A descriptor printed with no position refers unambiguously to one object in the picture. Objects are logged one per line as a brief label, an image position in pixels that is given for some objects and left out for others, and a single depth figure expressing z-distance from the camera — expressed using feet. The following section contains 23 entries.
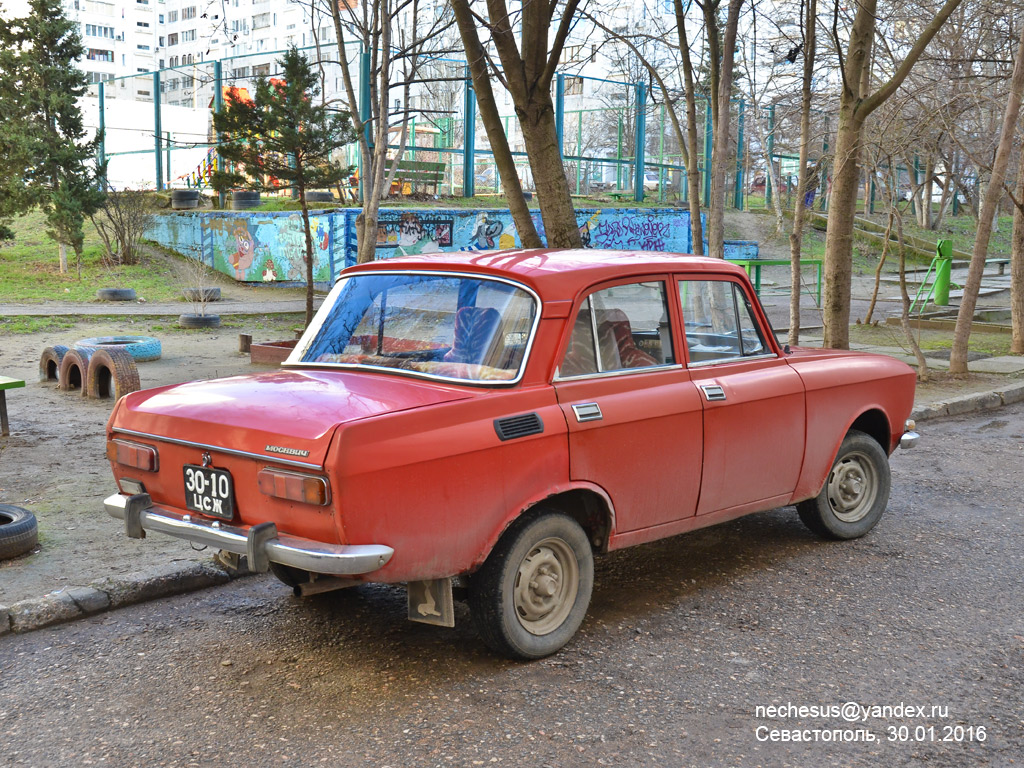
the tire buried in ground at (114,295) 70.13
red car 11.89
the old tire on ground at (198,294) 70.23
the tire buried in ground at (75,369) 34.22
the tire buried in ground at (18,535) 17.11
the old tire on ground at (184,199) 96.84
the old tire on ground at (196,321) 56.18
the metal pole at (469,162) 94.32
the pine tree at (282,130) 50.72
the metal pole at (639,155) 108.58
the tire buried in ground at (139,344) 41.71
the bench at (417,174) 89.25
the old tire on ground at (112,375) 31.71
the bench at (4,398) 26.11
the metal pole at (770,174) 105.93
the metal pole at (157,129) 103.24
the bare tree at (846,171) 33.99
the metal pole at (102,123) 105.22
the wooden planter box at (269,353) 41.29
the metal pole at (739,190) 130.36
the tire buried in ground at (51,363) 36.60
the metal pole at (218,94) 89.76
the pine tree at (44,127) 81.15
